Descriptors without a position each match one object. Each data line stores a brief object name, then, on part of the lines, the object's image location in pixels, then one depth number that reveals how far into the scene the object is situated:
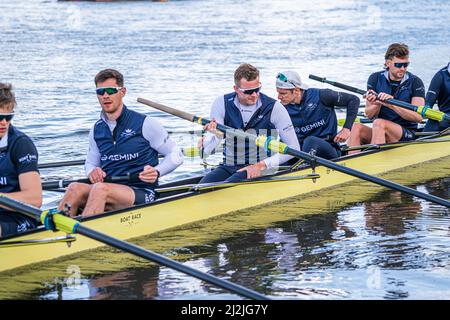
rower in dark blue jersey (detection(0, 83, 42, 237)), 15.09
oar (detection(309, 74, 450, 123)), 22.80
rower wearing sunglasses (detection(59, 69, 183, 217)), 16.75
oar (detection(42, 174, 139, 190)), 17.08
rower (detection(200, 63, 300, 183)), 19.61
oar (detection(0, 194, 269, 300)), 13.06
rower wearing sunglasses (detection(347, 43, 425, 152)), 23.31
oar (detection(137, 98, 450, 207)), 17.83
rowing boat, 15.80
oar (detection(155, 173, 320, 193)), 18.60
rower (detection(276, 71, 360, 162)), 21.27
